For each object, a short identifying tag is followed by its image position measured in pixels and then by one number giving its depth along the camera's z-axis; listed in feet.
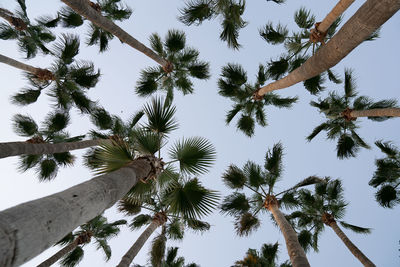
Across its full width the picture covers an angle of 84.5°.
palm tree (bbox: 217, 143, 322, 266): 28.14
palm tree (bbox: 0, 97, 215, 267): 4.59
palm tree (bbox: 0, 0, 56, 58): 32.65
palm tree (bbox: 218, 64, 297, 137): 35.45
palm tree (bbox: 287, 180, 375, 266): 35.99
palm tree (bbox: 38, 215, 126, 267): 33.96
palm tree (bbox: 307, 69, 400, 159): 34.86
